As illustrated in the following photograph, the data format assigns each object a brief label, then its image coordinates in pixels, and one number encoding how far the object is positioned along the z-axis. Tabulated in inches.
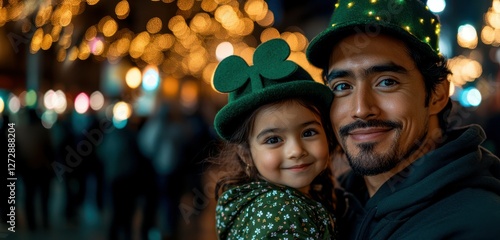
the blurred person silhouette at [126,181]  305.7
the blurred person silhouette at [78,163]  382.6
